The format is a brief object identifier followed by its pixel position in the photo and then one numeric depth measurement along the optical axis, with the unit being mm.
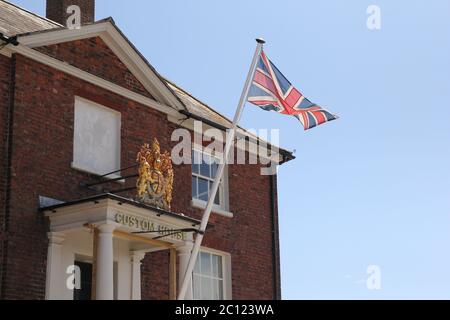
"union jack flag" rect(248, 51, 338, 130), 19344
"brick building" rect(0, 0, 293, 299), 18219
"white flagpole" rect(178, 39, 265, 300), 17062
